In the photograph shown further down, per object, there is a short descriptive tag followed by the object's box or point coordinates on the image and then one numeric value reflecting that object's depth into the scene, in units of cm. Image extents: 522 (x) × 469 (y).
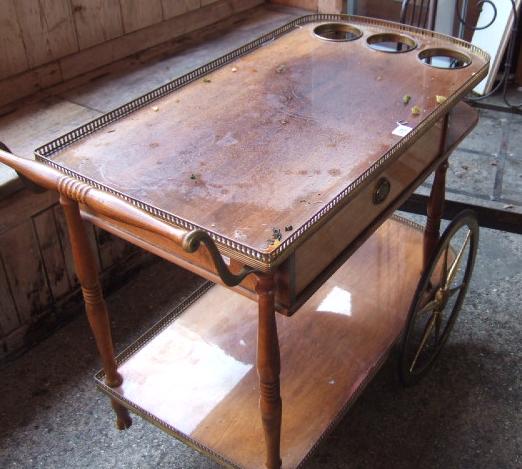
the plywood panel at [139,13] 244
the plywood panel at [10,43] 204
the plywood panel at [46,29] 211
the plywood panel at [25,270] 184
